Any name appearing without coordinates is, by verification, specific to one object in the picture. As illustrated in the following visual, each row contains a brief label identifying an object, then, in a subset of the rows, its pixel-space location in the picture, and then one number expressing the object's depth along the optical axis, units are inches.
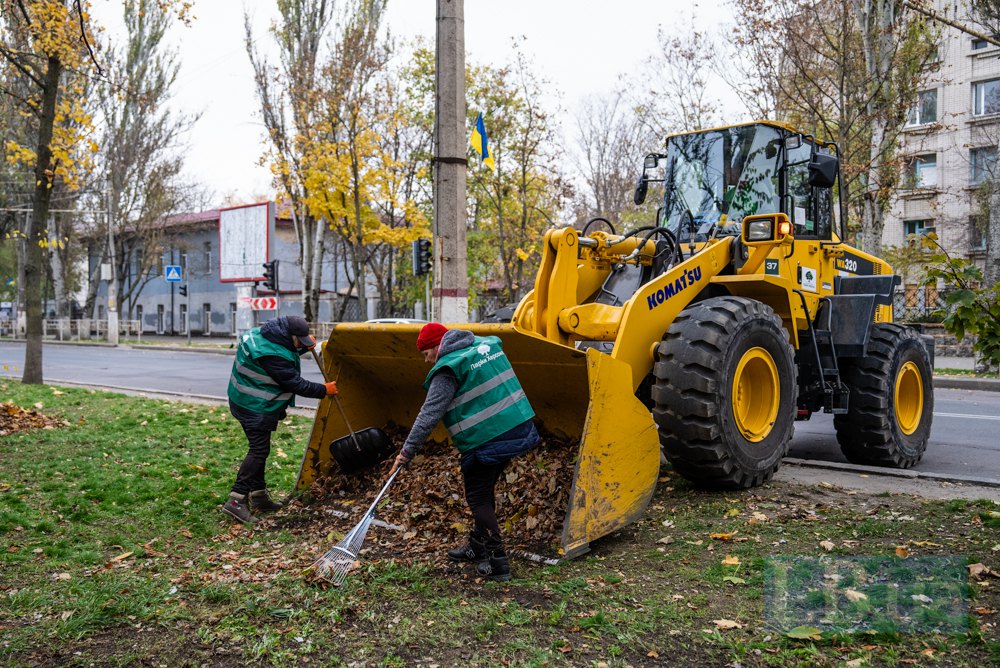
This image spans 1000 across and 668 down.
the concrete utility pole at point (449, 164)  314.7
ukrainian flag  388.4
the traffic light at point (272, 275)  1061.1
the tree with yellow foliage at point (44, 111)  451.8
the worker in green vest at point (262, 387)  244.2
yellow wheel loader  209.9
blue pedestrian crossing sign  1328.7
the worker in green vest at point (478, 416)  188.1
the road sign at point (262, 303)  1222.3
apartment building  1360.5
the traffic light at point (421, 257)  442.1
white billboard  1546.5
